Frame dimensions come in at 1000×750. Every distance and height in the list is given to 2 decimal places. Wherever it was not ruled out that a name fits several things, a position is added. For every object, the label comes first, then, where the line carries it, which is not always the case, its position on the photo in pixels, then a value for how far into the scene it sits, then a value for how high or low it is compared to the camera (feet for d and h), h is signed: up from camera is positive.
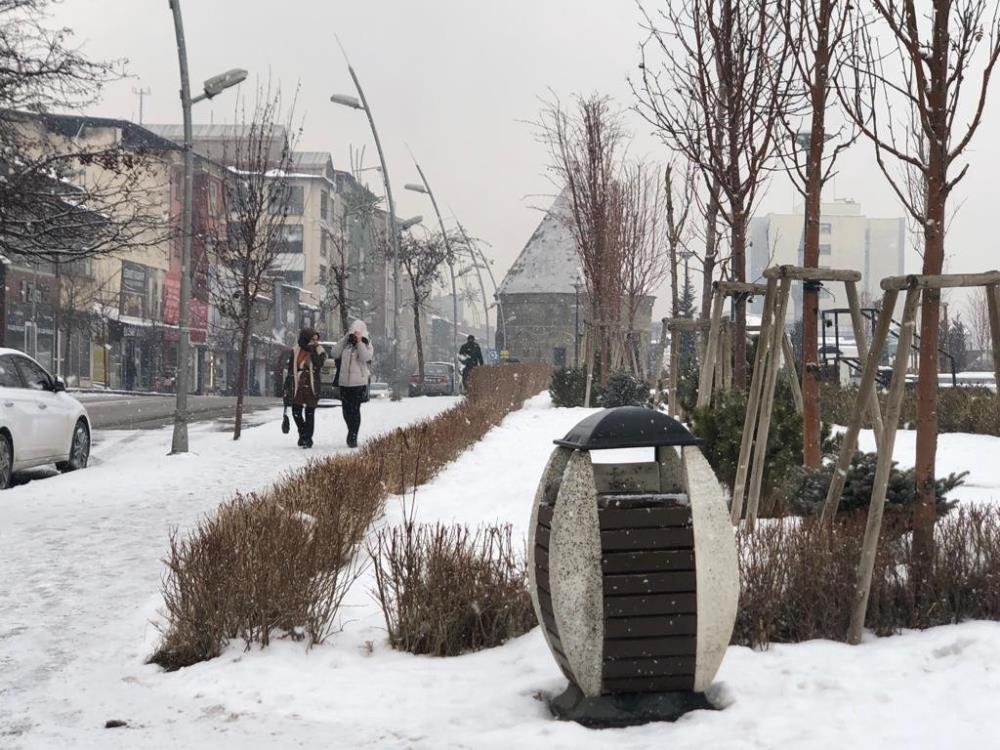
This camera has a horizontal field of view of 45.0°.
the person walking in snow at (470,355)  116.57 +2.47
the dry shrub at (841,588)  18.25 -3.11
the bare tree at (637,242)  99.81 +12.31
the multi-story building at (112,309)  153.17 +9.40
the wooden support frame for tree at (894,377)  17.75 +0.14
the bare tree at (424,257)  150.30 +15.73
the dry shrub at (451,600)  18.85 -3.48
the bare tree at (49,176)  50.56 +8.57
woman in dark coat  56.13 +0.00
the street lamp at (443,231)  135.85 +18.14
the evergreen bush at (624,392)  71.05 -0.58
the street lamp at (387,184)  105.50 +18.00
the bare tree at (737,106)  33.01 +7.87
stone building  243.19 +17.43
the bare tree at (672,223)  70.85 +9.85
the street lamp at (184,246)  55.77 +6.16
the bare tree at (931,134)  19.53 +4.36
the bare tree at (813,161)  26.32 +5.17
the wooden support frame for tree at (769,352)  24.13 +0.66
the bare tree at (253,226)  63.05 +8.34
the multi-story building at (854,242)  382.42 +46.51
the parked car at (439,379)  161.43 +0.13
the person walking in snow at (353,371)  55.72 +0.36
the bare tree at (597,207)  82.12 +12.33
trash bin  14.97 -2.50
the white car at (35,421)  43.09 -1.75
